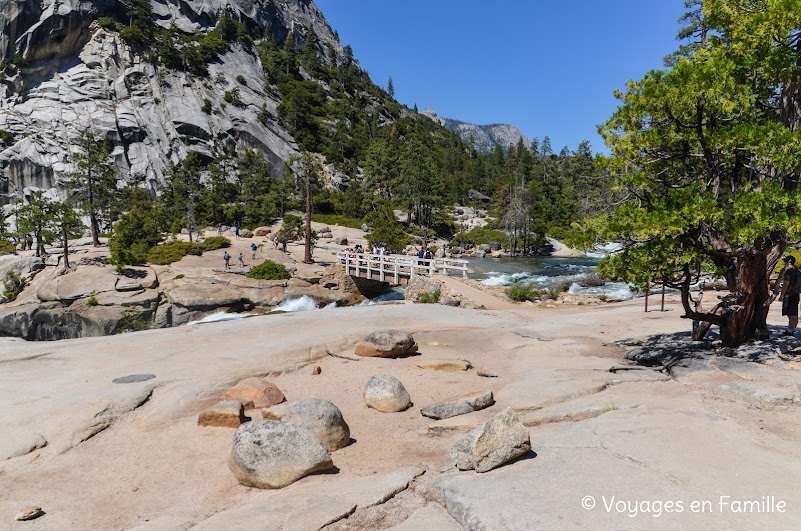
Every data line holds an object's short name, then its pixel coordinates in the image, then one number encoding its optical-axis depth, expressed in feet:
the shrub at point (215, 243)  134.23
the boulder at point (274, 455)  17.79
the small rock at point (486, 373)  33.93
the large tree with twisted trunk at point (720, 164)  24.84
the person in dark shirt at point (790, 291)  32.94
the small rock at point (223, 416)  24.54
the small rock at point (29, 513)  16.01
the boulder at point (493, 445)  16.29
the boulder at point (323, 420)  21.79
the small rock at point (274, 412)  23.93
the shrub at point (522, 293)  75.15
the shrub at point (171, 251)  117.29
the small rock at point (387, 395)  27.12
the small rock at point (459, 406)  25.26
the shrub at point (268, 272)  103.96
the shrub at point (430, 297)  73.59
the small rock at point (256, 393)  27.63
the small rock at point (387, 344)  39.04
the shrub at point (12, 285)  97.25
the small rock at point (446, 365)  35.91
